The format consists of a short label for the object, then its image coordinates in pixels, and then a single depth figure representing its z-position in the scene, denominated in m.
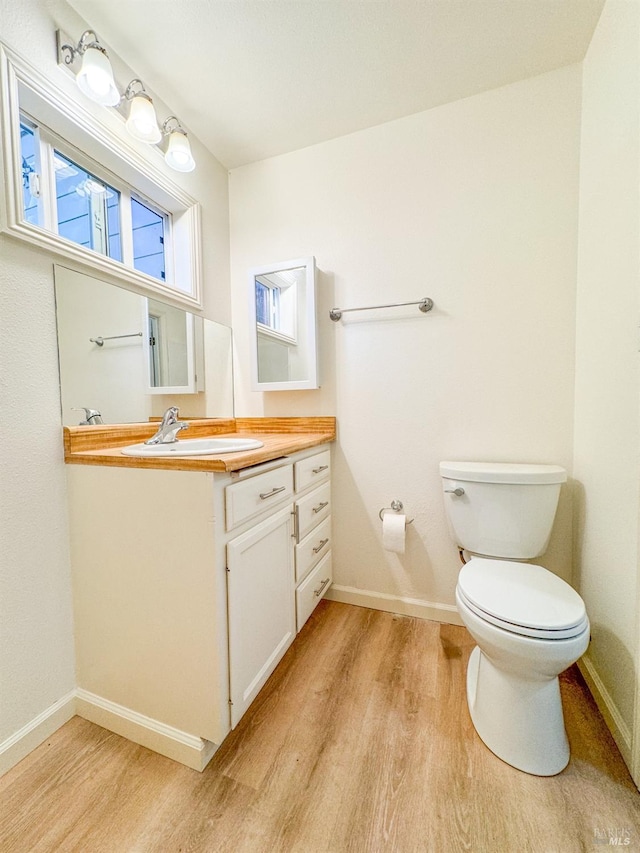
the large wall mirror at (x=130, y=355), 1.13
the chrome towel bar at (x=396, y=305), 1.51
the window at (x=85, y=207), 1.11
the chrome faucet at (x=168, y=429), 1.27
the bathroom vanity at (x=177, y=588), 0.91
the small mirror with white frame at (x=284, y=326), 1.66
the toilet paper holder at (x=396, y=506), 1.61
